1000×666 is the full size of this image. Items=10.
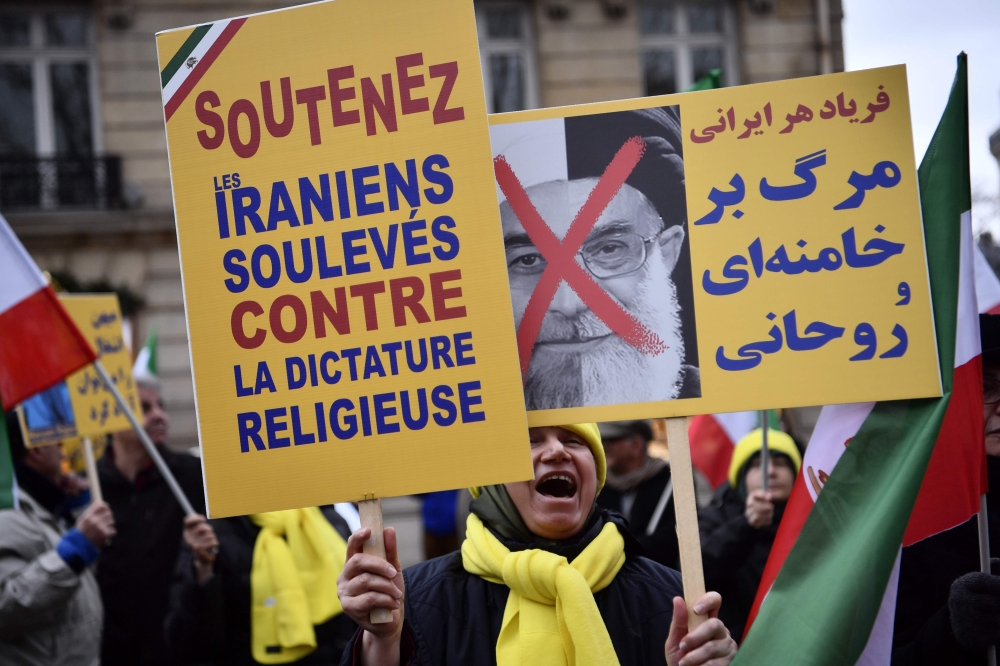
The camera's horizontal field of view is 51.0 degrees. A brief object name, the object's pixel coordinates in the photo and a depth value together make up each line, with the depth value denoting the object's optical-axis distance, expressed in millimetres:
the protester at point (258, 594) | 4238
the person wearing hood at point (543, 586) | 2486
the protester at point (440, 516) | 9688
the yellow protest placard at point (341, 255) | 2217
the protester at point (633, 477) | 5078
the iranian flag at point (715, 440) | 6344
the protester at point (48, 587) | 3932
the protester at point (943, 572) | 2453
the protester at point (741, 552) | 4273
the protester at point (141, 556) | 4844
